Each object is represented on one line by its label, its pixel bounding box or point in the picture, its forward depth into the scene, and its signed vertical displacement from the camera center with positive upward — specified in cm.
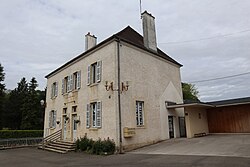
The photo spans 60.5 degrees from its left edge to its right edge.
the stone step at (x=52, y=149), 1276 -180
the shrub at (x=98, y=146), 1105 -137
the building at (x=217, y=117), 1502 +11
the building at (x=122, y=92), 1201 +182
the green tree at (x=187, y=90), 3297 +461
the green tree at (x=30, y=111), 3281 +168
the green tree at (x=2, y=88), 3084 +494
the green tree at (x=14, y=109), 3501 +217
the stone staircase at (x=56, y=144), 1309 -153
